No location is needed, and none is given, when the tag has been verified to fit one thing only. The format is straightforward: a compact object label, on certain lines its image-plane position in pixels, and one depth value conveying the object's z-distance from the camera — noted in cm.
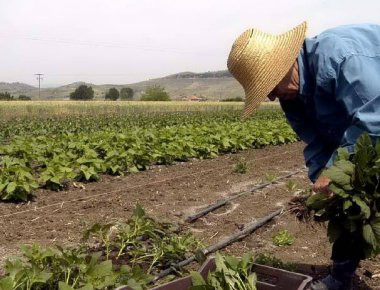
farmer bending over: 255
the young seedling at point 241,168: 846
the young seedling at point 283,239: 468
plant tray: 247
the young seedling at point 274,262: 387
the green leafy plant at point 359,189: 248
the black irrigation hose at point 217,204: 538
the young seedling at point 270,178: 755
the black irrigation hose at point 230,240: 375
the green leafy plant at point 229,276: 238
